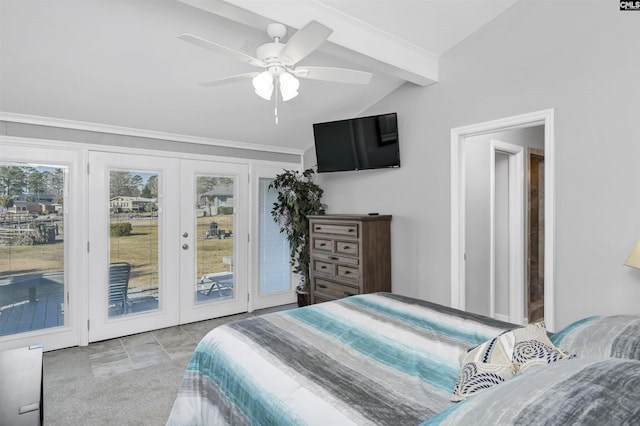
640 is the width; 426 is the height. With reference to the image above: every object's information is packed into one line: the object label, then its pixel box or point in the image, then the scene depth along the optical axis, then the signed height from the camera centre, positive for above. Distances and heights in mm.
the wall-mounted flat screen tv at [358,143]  3564 +715
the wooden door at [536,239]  4176 -330
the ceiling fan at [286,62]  1738 +829
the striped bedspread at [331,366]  1143 -599
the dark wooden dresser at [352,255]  3473 -429
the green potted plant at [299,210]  4430 +33
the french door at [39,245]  3185 -285
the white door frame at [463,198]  2559 +108
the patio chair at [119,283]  3691 -714
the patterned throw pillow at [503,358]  1143 -494
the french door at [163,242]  3623 -311
